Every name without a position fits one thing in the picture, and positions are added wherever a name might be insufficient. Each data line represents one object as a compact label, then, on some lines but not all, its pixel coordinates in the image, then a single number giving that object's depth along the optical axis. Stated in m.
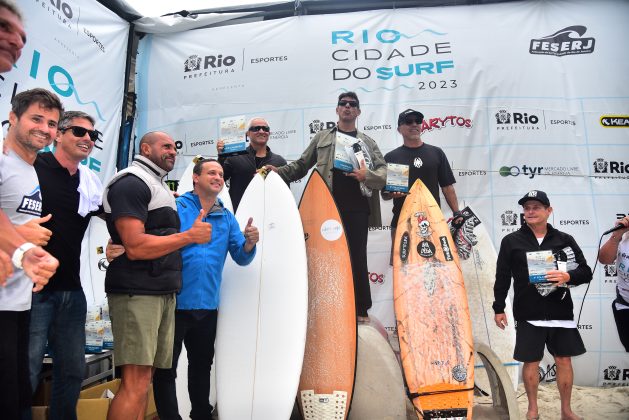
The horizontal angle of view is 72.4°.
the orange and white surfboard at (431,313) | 2.63
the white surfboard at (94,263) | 3.47
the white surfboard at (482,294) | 3.33
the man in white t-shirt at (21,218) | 1.10
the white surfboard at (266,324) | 2.57
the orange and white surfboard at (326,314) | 2.66
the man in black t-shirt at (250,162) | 3.26
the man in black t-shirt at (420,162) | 3.48
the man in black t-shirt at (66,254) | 1.97
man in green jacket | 3.15
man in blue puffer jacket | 2.18
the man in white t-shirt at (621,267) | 2.72
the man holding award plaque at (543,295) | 2.66
